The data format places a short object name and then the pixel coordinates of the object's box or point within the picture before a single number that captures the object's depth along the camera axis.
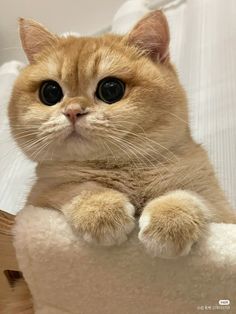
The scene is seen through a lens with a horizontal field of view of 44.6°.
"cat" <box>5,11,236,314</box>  0.17
